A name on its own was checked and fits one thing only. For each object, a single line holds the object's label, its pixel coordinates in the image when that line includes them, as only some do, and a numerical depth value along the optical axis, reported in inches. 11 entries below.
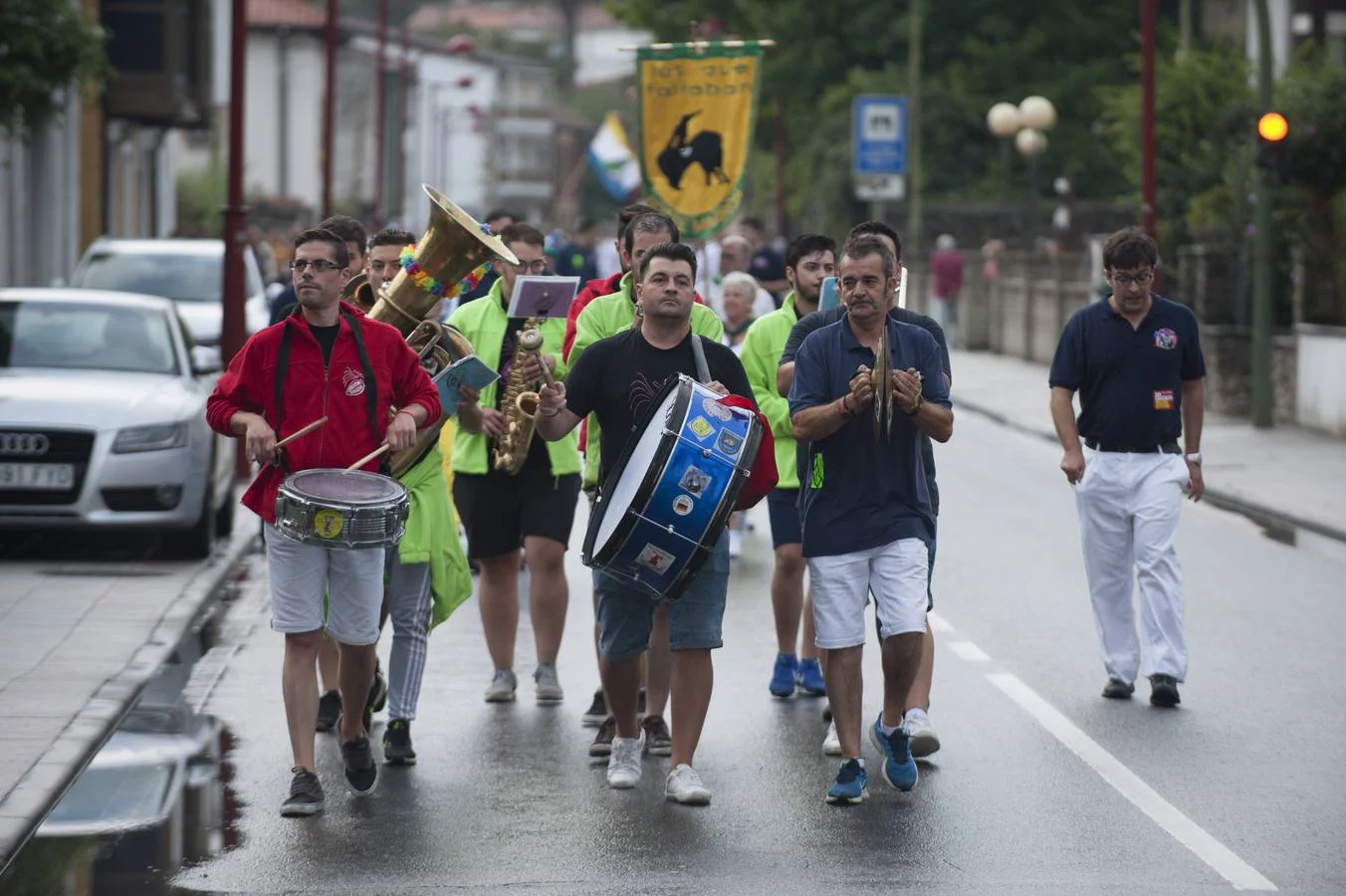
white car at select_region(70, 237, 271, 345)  1636.3
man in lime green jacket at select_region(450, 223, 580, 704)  746.2
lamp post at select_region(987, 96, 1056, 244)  3112.7
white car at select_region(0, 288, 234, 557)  1058.1
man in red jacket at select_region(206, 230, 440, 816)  593.3
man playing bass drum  612.1
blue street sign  2824.8
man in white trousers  756.0
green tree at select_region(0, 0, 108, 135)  1501.0
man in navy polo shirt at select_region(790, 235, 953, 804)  610.2
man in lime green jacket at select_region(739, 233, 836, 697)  750.5
